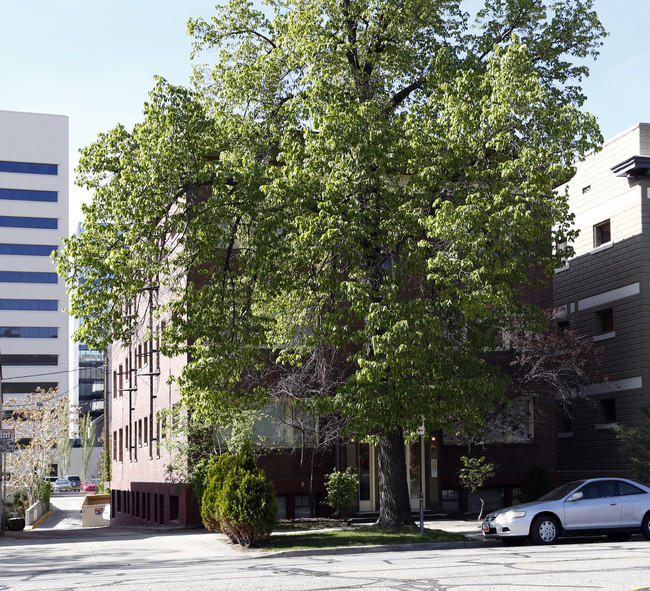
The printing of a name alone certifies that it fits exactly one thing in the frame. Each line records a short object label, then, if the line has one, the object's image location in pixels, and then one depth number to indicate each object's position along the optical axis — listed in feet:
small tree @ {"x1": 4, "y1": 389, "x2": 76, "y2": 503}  184.65
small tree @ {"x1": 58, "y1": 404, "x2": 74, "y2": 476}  320.29
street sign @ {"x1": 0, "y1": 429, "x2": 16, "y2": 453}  92.48
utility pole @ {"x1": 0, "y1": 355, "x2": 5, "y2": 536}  95.86
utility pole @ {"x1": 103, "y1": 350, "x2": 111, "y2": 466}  177.20
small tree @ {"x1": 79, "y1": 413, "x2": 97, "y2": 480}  304.09
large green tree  65.21
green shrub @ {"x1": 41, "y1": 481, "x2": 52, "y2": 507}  177.68
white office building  337.93
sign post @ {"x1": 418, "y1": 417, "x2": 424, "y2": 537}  68.28
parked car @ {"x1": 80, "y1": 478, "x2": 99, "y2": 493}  286.87
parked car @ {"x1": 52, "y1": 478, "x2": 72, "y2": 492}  325.01
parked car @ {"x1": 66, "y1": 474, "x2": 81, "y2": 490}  331.57
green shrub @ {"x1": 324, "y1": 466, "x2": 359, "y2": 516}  90.17
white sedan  65.62
